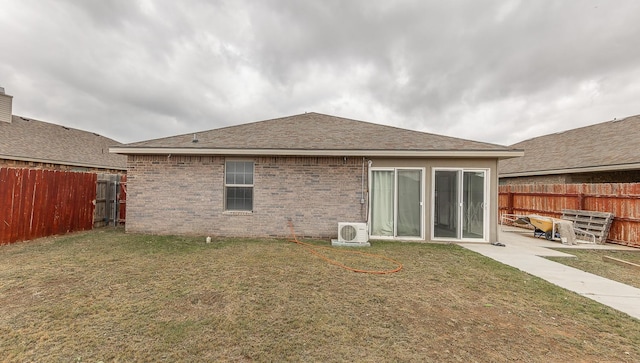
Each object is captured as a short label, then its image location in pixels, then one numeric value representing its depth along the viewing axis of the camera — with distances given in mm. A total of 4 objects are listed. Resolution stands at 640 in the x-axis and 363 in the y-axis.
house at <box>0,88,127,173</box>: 11336
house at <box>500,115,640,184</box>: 9250
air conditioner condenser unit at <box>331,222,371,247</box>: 6848
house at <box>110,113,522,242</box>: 7434
